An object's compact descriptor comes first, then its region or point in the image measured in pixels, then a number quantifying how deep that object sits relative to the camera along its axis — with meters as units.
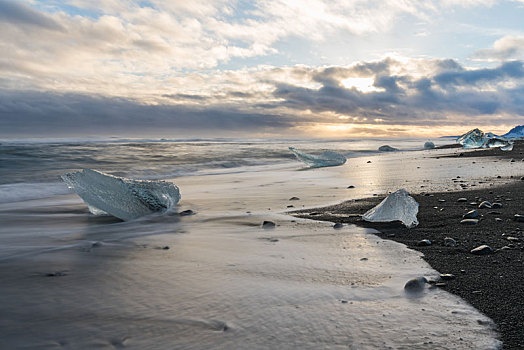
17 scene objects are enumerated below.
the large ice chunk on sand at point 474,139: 22.47
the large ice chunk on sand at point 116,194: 3.87
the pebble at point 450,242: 2.60
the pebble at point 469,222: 3.20
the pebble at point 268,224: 3.44
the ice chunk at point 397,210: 3.36
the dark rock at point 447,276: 1.96
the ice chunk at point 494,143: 22.64
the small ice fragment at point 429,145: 26.99
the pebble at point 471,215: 3.40
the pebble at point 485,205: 3.84
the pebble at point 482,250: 2.34
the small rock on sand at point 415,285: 1.81
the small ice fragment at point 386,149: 23.97
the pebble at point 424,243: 2.64
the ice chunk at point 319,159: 11.85
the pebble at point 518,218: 3.22
